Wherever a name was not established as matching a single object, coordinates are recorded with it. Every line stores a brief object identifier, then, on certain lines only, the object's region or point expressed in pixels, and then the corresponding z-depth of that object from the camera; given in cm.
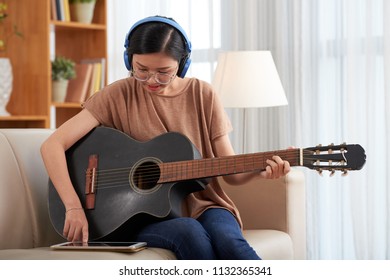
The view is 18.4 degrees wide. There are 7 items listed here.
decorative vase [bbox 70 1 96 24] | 655
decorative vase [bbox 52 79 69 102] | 637
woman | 320
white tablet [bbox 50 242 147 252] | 310
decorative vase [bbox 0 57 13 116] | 594
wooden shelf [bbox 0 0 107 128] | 616
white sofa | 336
